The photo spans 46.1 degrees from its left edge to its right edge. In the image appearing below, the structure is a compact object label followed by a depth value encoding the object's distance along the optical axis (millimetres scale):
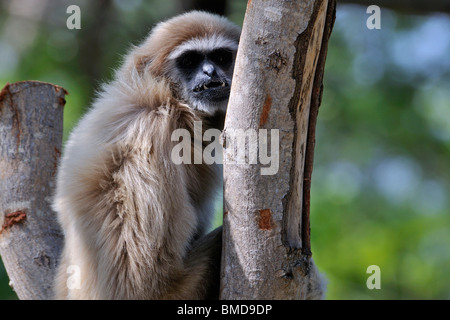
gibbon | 3641
